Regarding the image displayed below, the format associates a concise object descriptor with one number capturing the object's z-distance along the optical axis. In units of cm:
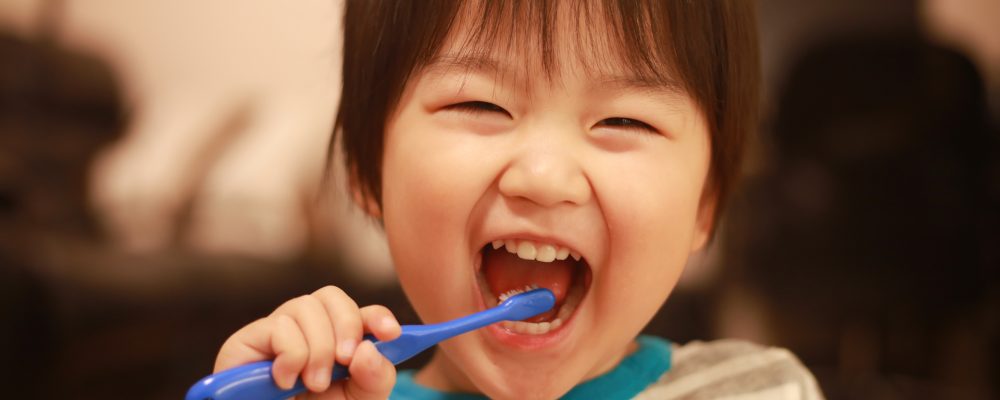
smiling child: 48
